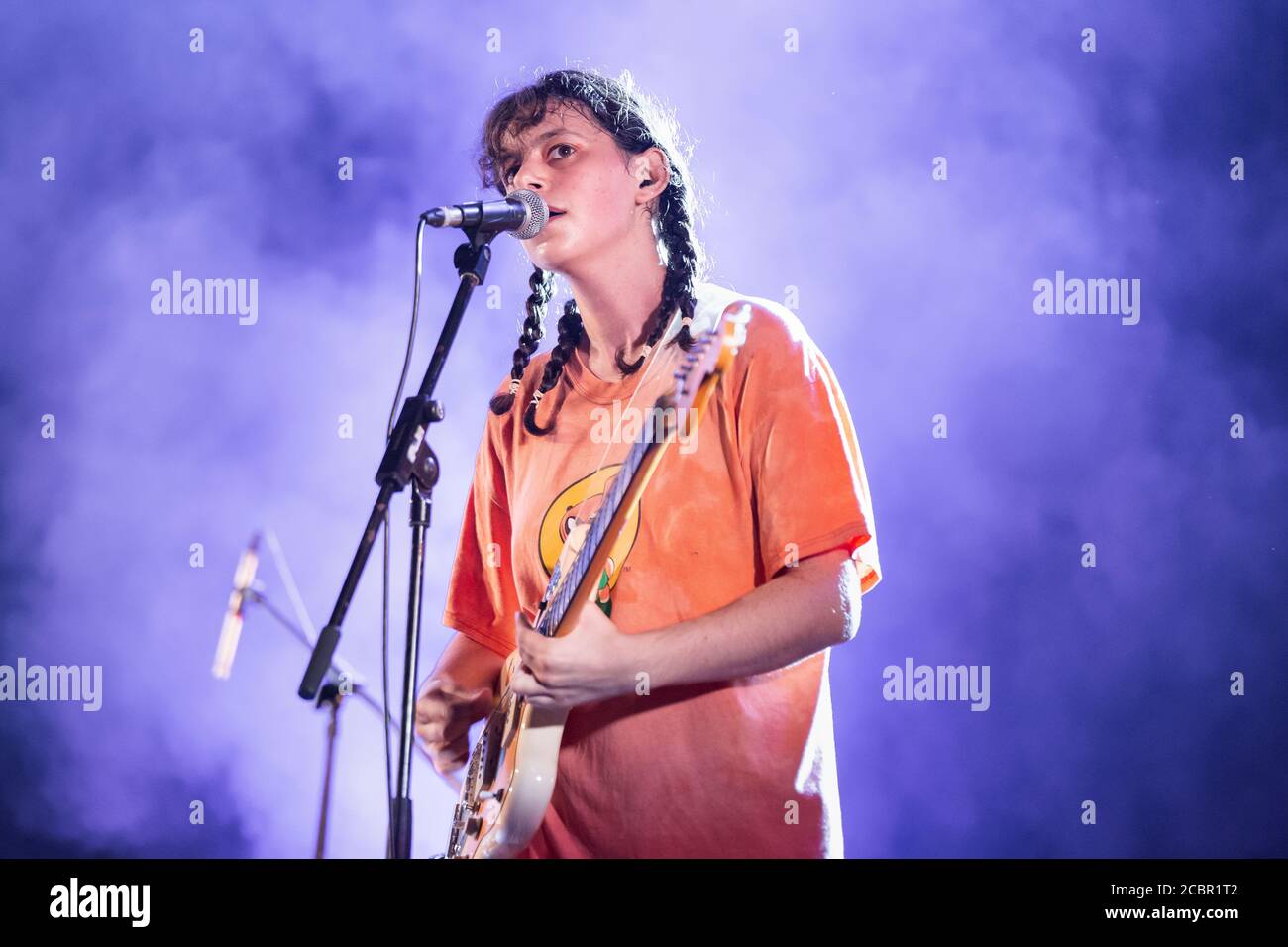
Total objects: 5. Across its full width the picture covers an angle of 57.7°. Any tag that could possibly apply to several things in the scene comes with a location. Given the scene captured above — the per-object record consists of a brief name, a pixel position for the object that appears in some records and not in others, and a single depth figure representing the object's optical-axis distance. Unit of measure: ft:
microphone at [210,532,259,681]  7.88
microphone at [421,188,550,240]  6.45
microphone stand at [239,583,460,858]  6.37
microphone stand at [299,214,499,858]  5.84
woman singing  6.44
